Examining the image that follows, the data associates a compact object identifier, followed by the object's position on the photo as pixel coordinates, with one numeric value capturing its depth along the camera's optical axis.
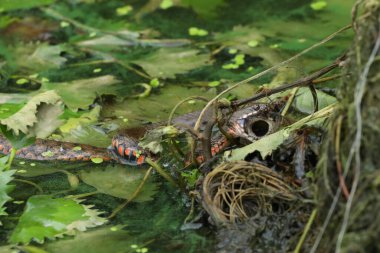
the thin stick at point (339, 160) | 5.64
